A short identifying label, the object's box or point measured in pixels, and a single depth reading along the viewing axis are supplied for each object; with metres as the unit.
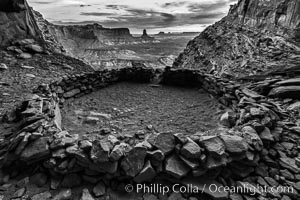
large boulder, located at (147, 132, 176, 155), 3.16
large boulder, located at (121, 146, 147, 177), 2.88
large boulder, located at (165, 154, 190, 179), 2.87
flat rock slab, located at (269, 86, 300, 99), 5.49
